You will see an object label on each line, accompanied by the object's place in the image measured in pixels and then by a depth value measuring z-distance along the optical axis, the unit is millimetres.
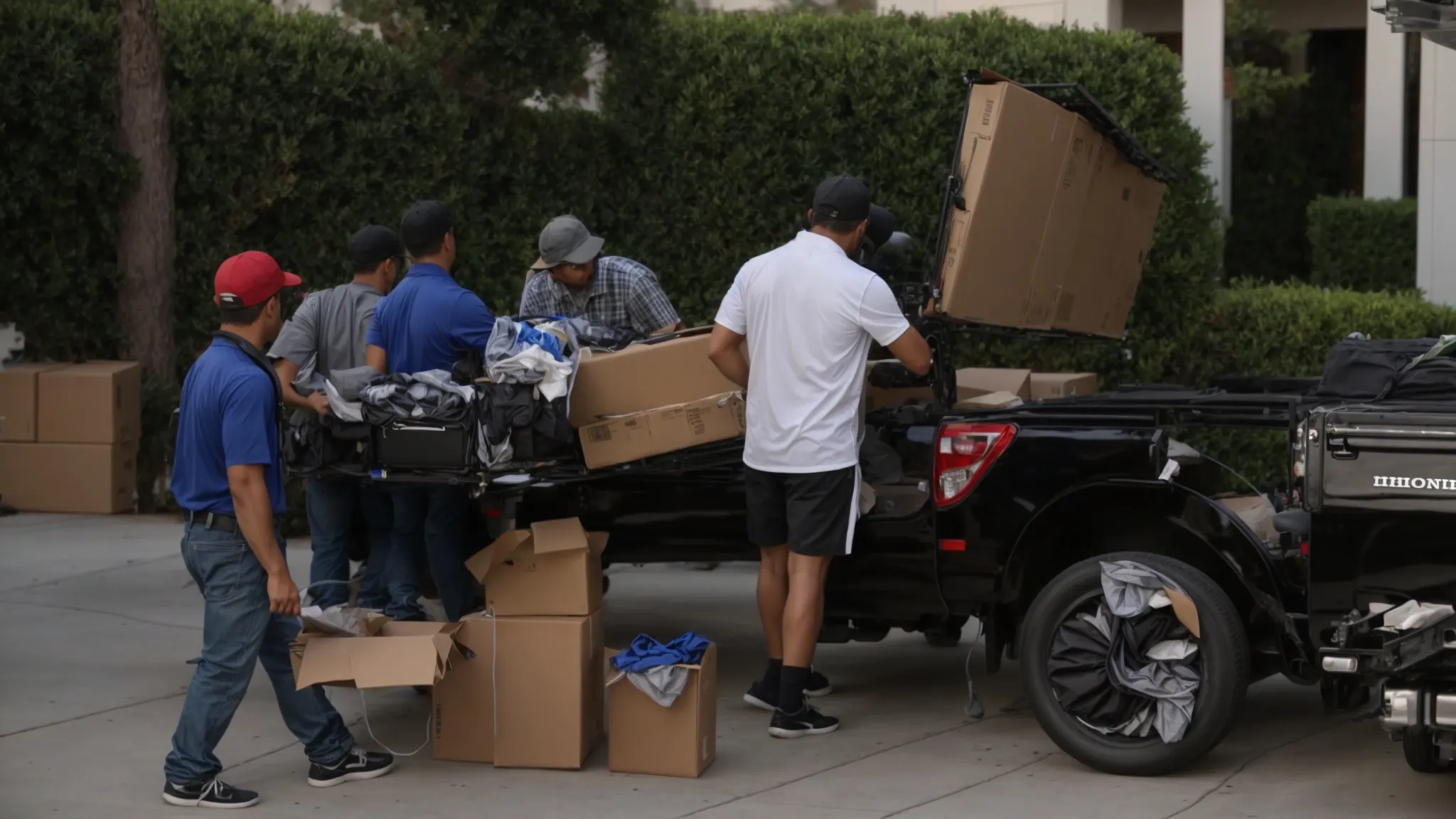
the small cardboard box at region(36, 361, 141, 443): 10875
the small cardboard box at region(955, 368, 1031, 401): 8242
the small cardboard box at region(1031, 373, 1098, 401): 8664
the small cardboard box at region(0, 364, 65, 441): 10883
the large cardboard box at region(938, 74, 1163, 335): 6758
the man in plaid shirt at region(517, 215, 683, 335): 7934
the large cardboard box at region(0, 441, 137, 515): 11086
